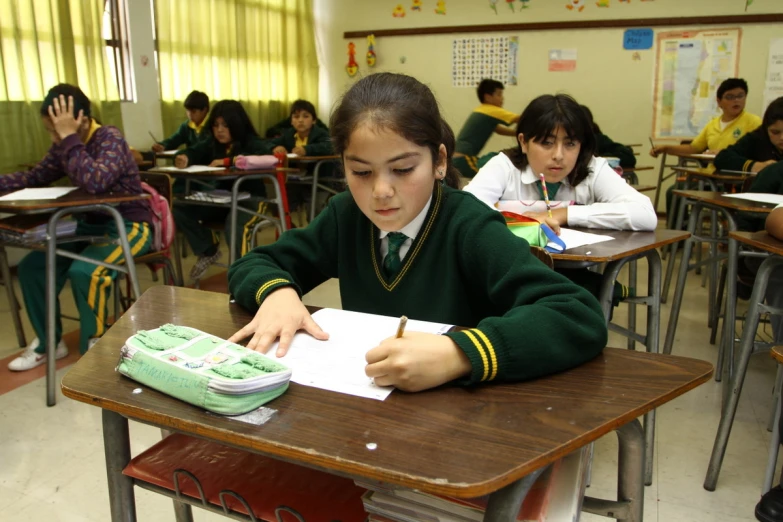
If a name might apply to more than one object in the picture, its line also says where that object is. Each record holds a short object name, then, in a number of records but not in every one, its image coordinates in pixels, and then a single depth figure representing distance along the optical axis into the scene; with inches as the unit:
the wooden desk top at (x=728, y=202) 76.1
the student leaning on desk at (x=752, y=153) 139.2
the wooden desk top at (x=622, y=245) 56.7
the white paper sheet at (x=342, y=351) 26.9
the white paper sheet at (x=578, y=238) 64.1
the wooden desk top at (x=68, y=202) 79.7
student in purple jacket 95.5
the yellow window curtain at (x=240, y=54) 190.7
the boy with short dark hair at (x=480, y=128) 183.2
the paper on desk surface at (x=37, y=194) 87.7
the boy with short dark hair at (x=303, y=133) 197.0
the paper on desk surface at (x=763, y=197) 82.7
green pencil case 24.2
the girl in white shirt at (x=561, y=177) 73.1
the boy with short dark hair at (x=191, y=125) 172.2
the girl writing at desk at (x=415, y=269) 26.6
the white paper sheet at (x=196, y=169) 127.5
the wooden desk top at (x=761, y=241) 56.6
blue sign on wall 227.3
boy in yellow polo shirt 185.2
